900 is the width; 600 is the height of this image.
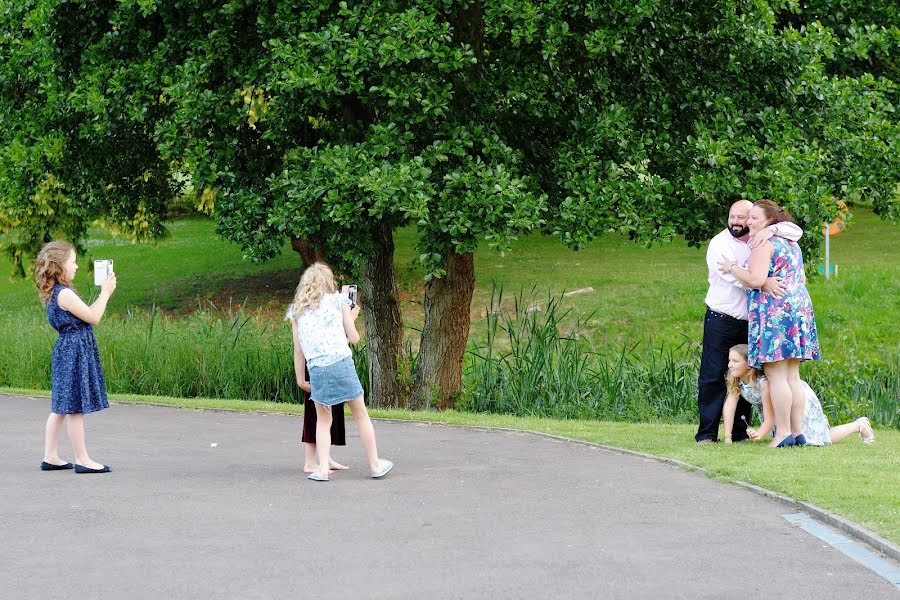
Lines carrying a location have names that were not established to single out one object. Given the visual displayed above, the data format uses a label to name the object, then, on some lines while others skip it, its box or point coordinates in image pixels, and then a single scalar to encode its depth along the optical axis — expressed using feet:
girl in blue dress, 48.71
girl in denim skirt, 47.02
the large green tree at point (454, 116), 68.07
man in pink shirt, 53.69
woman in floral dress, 52.05
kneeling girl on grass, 53.87
